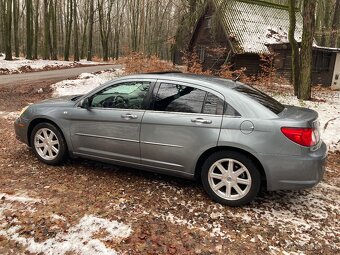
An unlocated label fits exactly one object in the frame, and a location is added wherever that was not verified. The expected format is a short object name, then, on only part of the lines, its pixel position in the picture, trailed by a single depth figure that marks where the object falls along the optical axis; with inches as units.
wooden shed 815.7
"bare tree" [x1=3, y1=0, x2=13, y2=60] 973.8
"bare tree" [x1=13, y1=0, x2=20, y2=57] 1231.2
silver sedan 149.0
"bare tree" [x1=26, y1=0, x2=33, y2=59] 1011.0
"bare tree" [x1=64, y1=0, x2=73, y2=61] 1287.9
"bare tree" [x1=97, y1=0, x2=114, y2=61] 1376.8
